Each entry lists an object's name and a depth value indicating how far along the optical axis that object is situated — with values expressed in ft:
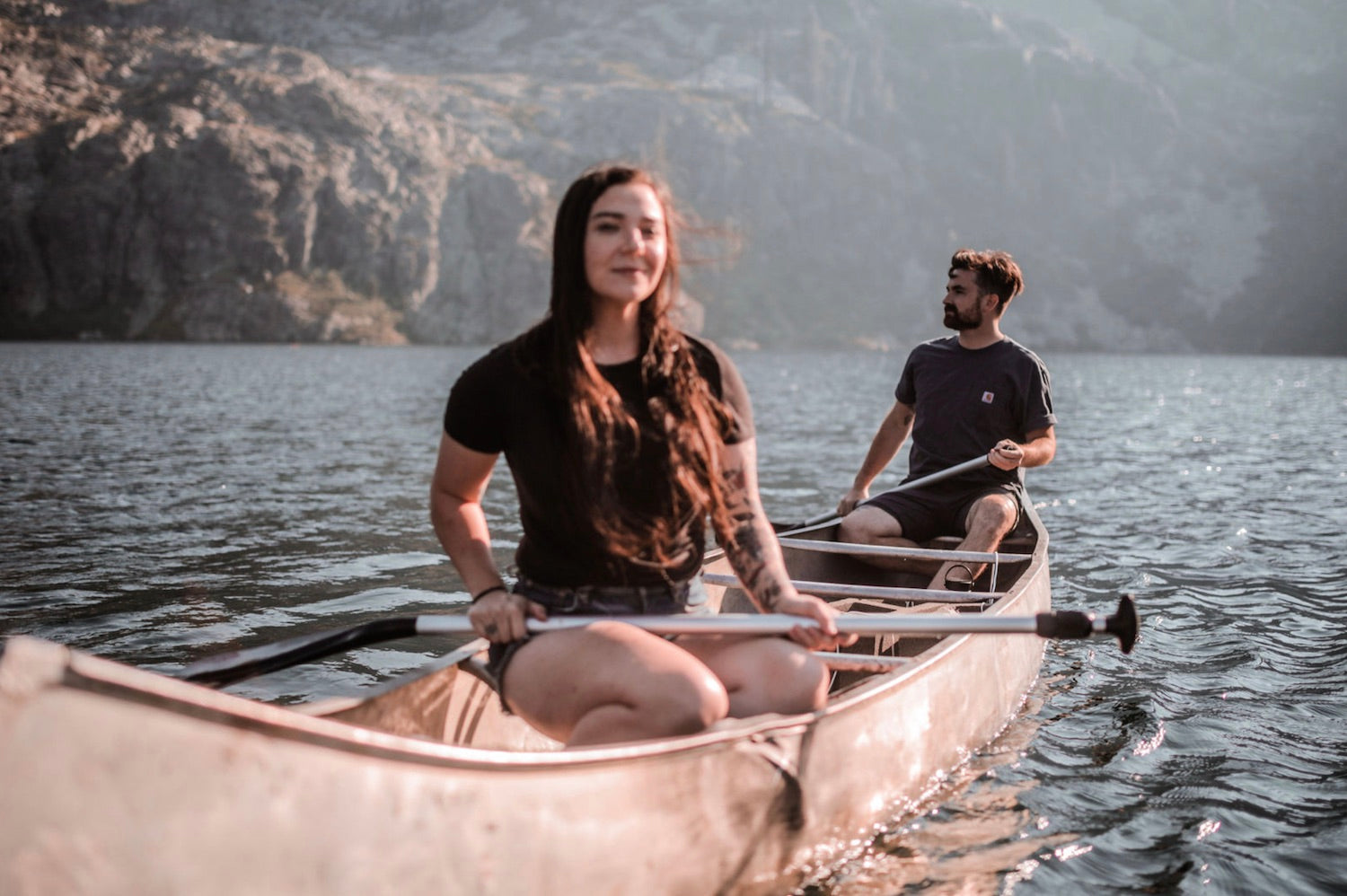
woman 13.48
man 28.66
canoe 8.66
